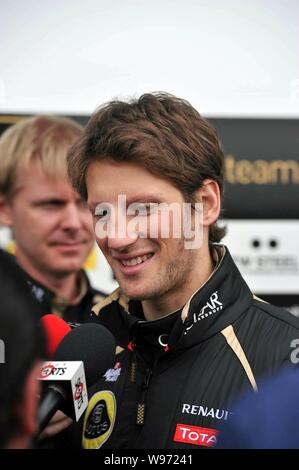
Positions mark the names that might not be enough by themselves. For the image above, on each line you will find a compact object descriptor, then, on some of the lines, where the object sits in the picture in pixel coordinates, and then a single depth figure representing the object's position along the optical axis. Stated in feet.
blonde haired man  9.65
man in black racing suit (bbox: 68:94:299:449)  7.02
